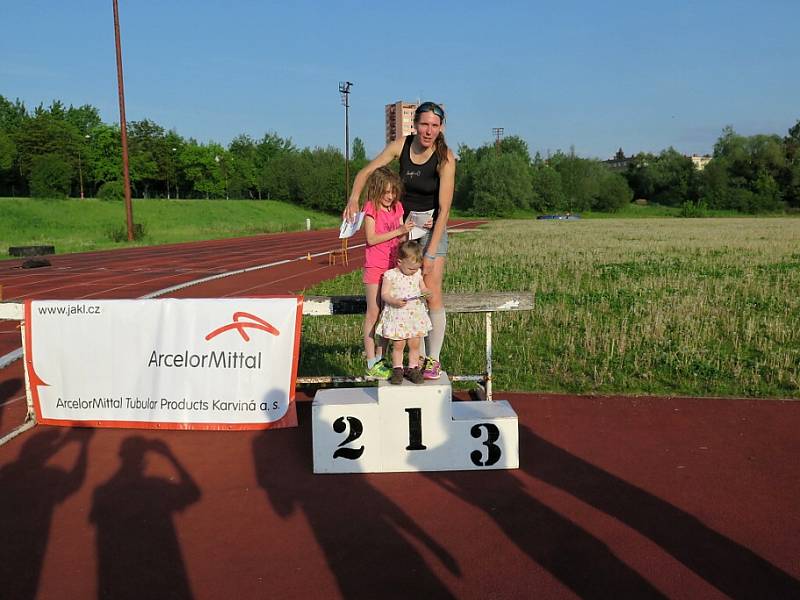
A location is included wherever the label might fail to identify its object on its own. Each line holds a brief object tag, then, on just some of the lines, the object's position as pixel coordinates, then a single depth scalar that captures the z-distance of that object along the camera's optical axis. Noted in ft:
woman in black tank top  17.87
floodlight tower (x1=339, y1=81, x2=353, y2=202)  223.30
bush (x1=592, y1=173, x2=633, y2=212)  385.70
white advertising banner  19.07
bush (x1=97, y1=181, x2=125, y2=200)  219.00
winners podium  15.93
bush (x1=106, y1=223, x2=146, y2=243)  117.39
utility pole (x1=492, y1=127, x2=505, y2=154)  449.06
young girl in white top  17.51
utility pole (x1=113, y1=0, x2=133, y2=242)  112.68
